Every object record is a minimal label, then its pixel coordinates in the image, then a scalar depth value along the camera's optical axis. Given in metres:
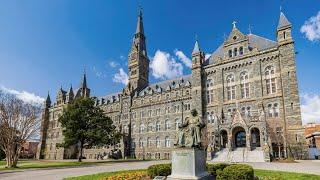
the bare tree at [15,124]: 38.66
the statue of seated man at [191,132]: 16.67
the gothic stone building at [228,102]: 44.81
